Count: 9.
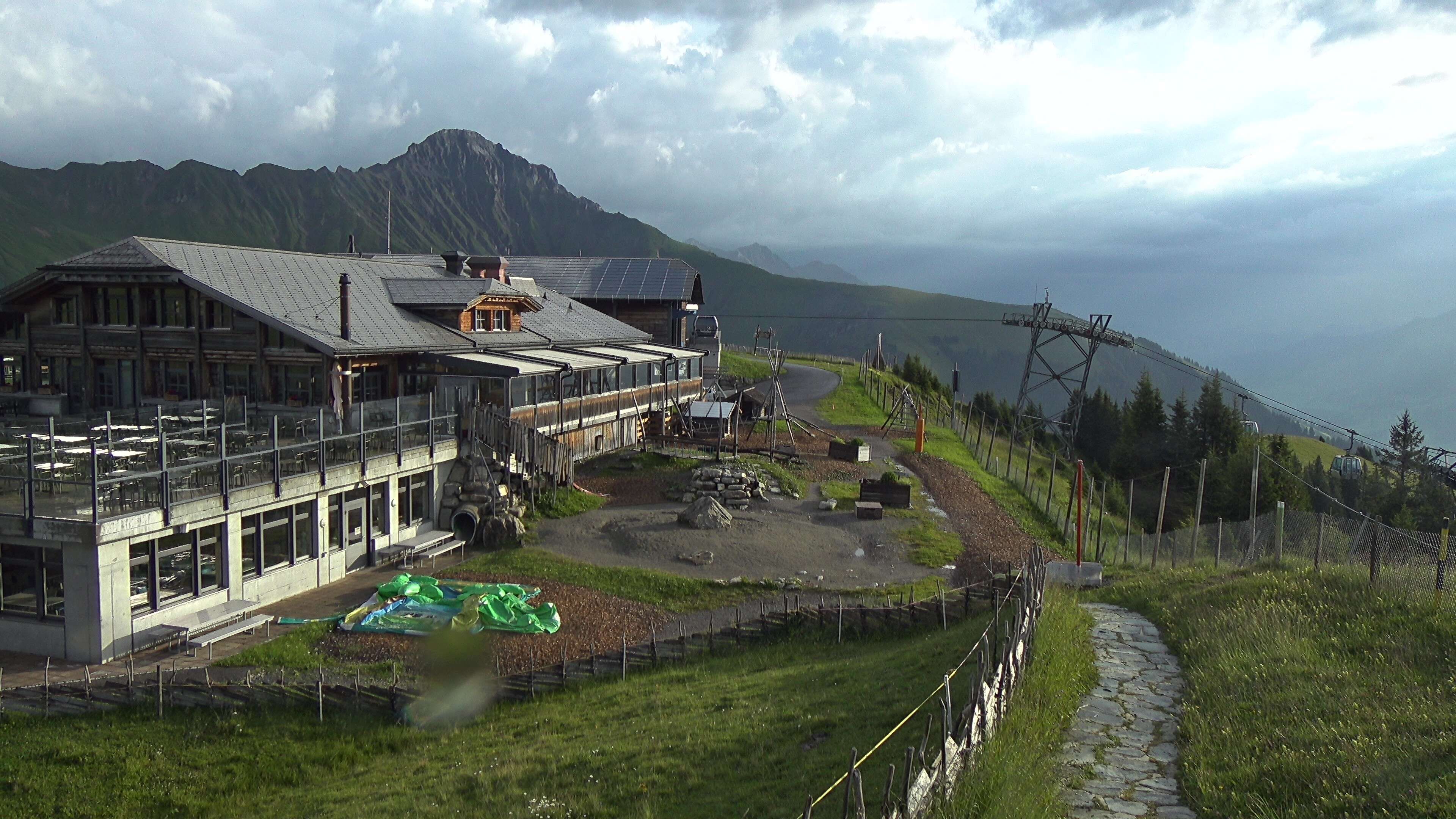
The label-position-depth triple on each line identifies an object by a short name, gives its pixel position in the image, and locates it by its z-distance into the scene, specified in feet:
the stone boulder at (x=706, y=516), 97.30
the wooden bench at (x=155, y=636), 60.90
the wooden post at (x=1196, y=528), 77.87
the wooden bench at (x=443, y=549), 84.89
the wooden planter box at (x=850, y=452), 139.95
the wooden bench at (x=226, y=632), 61.98
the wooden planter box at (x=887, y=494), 113.09
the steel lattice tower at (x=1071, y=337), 188.65
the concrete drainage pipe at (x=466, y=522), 91.45
